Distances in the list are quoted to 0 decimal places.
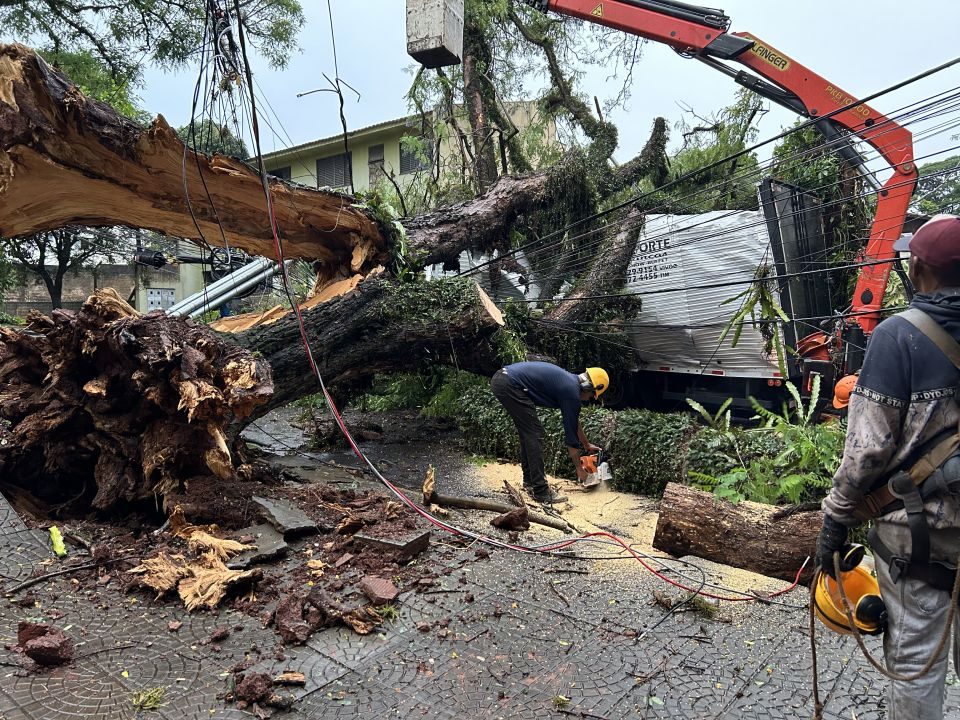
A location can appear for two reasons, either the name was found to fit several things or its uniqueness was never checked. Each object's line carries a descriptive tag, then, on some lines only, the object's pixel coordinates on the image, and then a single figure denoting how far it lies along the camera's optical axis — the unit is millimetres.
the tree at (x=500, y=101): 11461
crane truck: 6875
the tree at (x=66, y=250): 18062
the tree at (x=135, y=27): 11266
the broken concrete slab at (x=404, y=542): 4008
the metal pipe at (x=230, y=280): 9789
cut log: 3857
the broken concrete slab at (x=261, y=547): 3710
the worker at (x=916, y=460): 1840
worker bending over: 5703
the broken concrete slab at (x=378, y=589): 3408
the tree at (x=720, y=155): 9078
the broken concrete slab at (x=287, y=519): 4215
